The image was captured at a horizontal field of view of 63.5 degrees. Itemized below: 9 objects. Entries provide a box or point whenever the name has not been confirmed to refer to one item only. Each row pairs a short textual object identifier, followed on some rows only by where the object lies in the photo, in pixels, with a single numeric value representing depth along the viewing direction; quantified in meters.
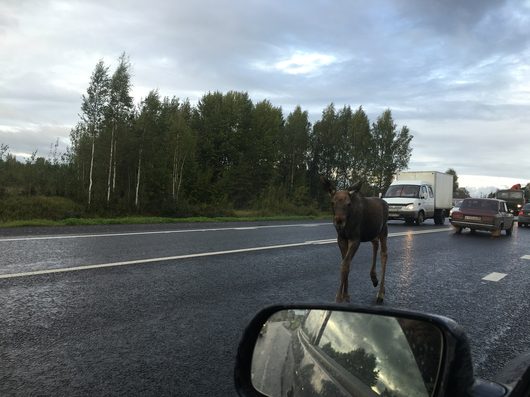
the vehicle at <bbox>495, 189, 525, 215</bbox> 38.28
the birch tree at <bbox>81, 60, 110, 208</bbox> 27.80
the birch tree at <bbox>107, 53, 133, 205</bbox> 29.28
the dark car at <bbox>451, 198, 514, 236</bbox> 17.91
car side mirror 1.19
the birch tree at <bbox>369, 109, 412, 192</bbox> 65.50
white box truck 22.23
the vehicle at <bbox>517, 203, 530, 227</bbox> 26.15
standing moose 5.77
